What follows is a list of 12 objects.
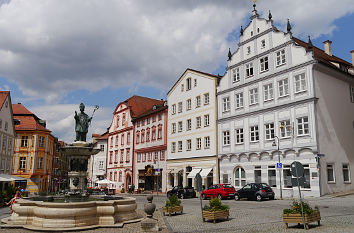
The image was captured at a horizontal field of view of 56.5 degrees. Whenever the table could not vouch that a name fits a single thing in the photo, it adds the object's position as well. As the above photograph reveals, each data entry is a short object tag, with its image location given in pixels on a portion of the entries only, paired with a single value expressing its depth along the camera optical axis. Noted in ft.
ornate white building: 94.84
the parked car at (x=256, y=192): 87.76
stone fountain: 40.50
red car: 97.66
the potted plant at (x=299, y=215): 40.06
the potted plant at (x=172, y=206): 60.81
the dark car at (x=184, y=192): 115.57
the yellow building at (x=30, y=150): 185.26
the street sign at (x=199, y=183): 48.21
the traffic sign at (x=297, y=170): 37.20
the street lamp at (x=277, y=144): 94.60
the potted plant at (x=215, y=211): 48.99
